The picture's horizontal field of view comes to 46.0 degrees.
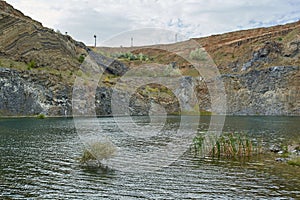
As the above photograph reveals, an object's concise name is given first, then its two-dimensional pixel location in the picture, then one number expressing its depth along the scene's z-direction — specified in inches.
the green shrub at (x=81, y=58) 5179.1
